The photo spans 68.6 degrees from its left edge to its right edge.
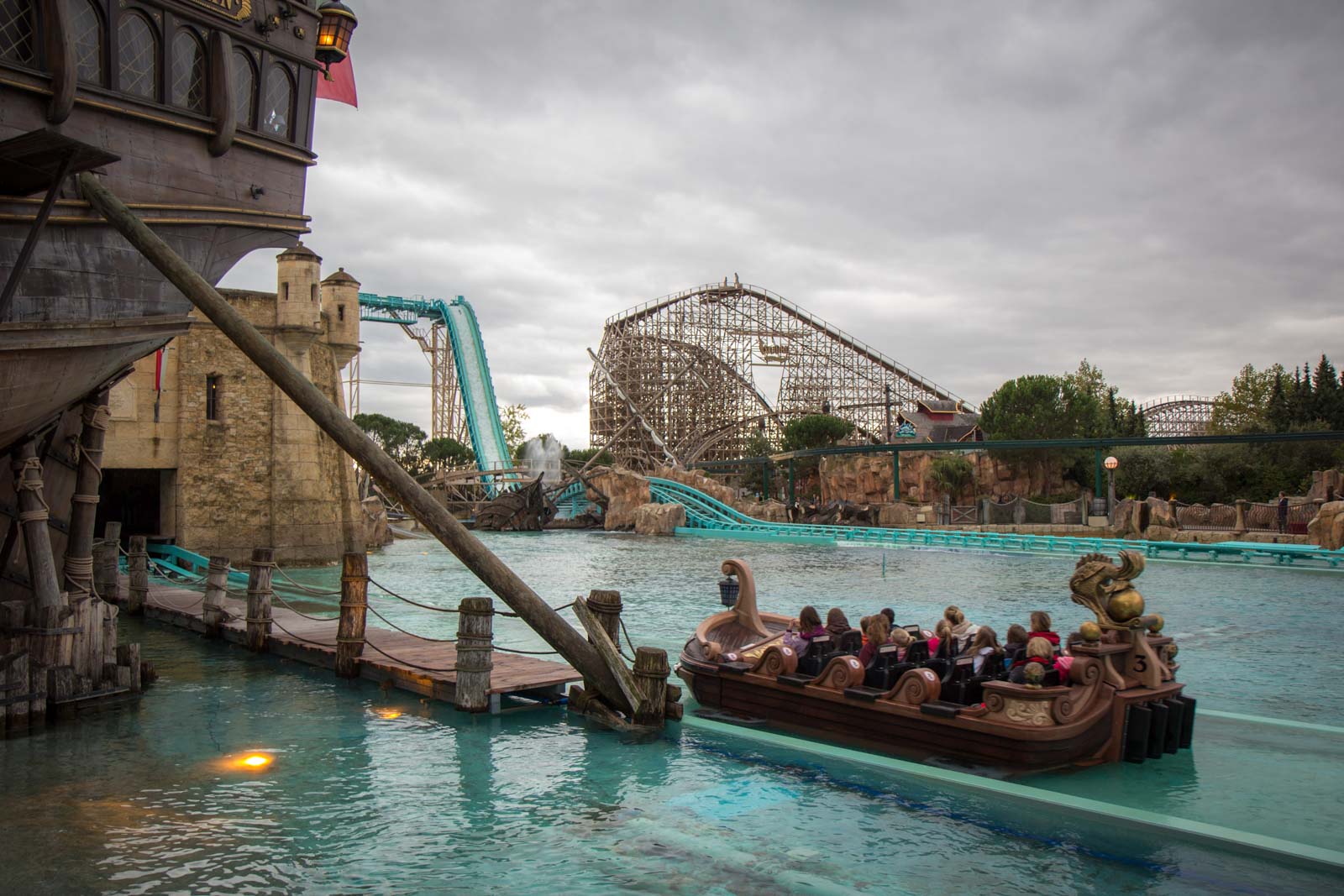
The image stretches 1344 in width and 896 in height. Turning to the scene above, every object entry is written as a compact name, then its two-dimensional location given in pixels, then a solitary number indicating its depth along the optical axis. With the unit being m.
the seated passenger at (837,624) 9.23
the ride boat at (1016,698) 7.21
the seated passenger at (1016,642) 7.92
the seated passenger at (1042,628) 7.82
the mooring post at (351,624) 10.85
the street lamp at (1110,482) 33.12
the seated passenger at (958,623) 8.77
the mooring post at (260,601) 12.65
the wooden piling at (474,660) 9.15
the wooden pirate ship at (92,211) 8.28
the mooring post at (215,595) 13.73
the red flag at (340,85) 12.16
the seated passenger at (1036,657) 7.40
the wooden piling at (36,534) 8.77
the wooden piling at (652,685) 8.72
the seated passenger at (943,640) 8.45
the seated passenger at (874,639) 8.36
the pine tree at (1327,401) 41.69
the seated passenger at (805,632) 9.13
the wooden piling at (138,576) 16.23
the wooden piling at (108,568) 16.75
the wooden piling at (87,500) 9.93
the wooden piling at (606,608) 9.14
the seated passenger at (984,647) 7.86
